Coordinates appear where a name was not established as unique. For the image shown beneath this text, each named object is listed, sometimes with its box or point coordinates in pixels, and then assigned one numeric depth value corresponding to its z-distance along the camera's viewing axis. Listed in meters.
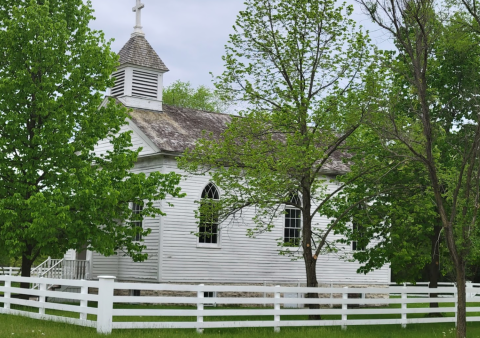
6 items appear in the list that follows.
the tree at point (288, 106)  18.36
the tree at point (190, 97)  58.31
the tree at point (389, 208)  20.17
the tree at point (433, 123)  14.20
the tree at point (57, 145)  18.95
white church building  24.58
